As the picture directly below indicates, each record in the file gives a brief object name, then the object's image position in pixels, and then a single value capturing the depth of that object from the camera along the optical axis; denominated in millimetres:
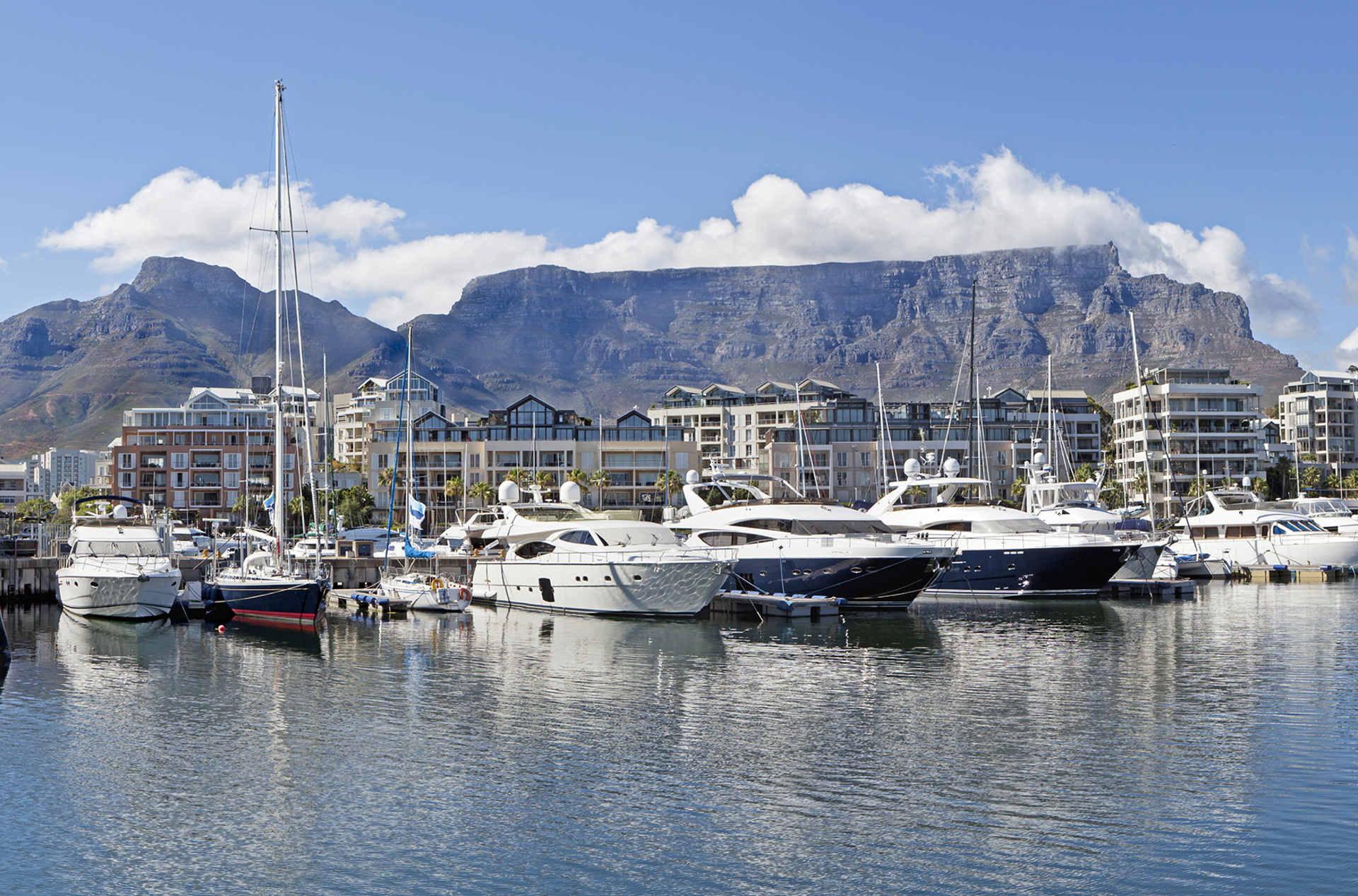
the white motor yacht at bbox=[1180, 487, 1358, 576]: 85500
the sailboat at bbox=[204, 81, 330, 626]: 52438
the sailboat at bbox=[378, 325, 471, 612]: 58188
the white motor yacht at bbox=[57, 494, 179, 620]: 54438
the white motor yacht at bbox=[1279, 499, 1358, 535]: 90500
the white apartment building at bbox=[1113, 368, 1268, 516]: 142000
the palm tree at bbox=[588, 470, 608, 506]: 141750
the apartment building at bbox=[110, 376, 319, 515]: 143125
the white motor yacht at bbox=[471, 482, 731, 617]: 54062
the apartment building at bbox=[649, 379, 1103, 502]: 158125
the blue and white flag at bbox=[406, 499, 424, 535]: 73375
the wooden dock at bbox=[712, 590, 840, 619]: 54969
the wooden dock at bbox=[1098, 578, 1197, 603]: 70250
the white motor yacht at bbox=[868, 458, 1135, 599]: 65812
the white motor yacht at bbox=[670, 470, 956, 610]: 57094
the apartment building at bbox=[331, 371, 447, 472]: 166812
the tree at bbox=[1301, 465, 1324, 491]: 155300
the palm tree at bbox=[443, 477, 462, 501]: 140750
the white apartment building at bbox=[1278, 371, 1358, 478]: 189375
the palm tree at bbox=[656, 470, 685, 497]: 139750
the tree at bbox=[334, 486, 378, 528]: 129750
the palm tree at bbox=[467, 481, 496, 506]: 134250
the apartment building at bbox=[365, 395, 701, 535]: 148250
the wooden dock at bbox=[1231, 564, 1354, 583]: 83188
